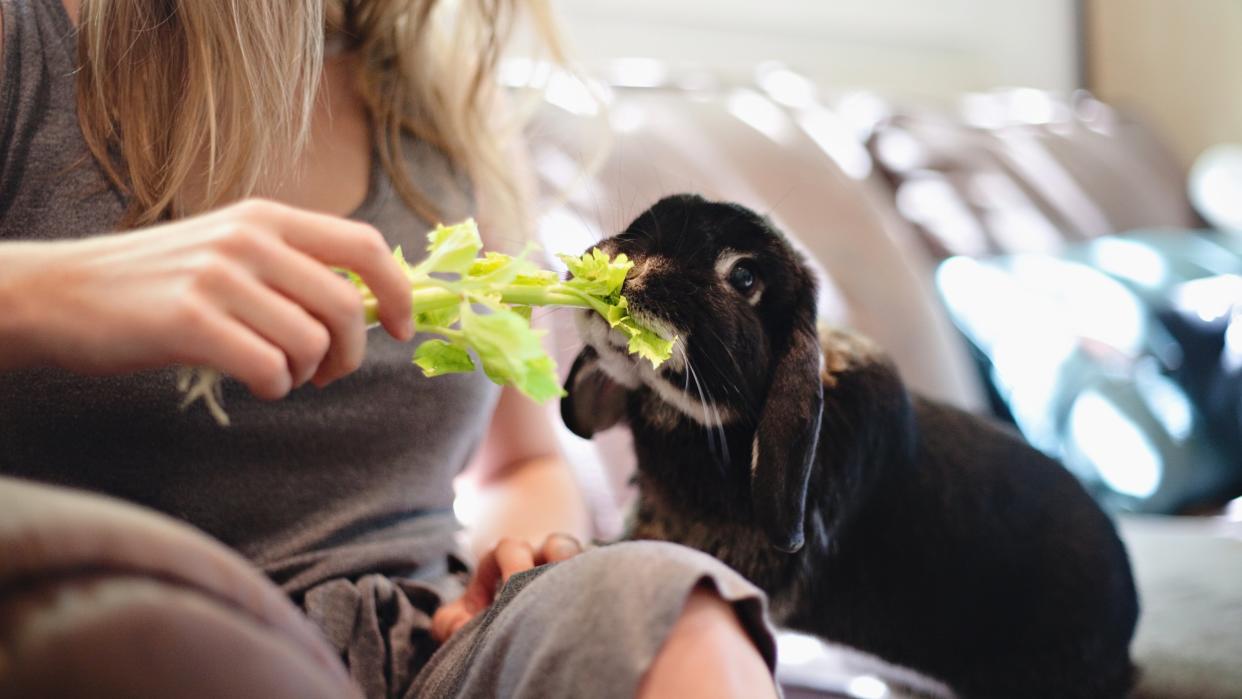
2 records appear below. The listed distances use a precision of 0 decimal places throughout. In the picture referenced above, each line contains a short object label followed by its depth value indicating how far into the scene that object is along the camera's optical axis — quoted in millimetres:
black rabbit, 759
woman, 496
